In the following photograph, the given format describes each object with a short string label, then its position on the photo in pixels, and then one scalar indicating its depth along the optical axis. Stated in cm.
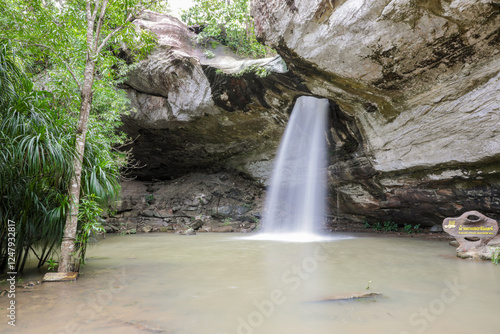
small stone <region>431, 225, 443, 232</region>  1008
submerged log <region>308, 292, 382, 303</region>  325
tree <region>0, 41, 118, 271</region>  367
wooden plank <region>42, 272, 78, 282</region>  397
